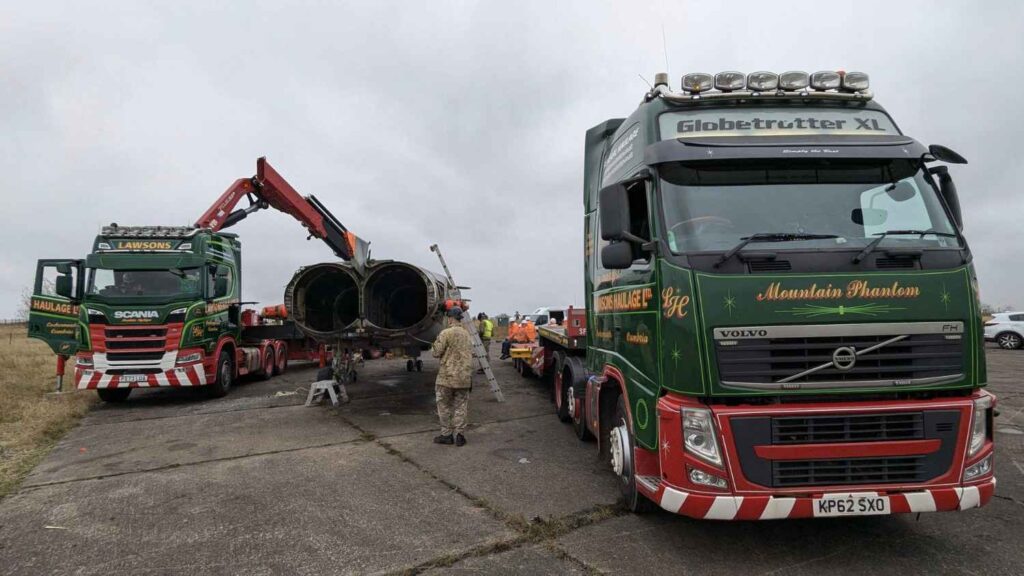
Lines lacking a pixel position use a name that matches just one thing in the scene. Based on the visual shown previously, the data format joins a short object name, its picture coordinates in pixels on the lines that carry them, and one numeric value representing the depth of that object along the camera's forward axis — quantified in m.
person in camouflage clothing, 6.91
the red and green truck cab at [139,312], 9.84
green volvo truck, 3.31
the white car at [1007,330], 20.86
